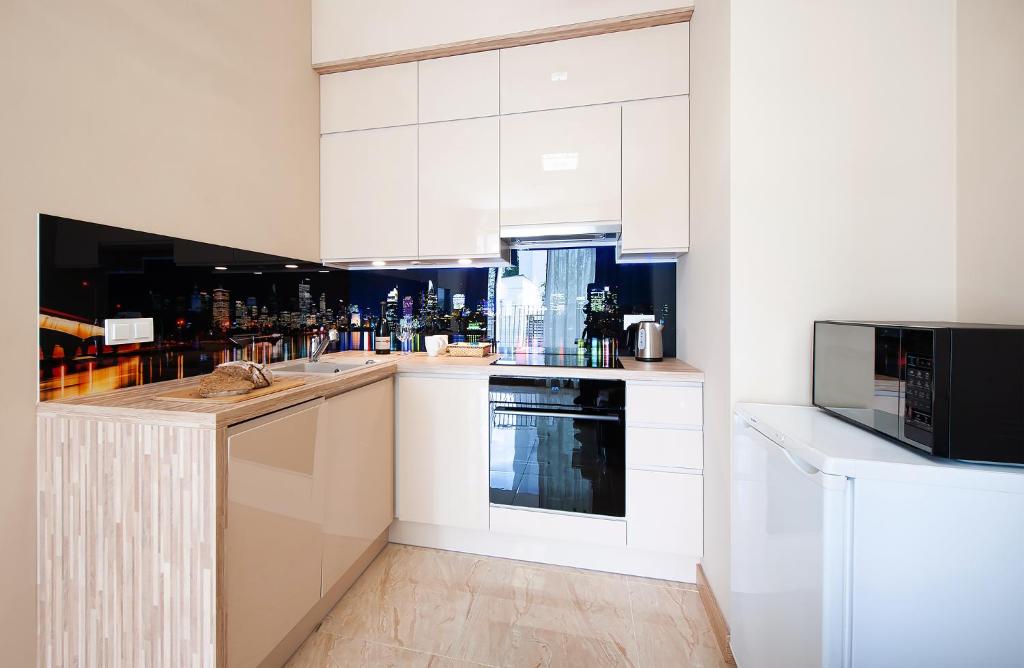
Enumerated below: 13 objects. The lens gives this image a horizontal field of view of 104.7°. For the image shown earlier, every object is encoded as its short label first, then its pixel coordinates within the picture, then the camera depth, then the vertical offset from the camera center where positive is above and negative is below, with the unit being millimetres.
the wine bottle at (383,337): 2609 -59
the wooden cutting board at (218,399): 1246 -220
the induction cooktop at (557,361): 2066 -180
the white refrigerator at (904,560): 774 -474
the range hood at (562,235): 2182 +553
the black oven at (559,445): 1910 -579
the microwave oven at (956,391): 819 -137
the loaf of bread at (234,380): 1290 -175
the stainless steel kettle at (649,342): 2184 -74
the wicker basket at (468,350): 2418 -135
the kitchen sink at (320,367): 2158 -216
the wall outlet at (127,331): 1367 -11
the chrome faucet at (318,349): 2180 -115
